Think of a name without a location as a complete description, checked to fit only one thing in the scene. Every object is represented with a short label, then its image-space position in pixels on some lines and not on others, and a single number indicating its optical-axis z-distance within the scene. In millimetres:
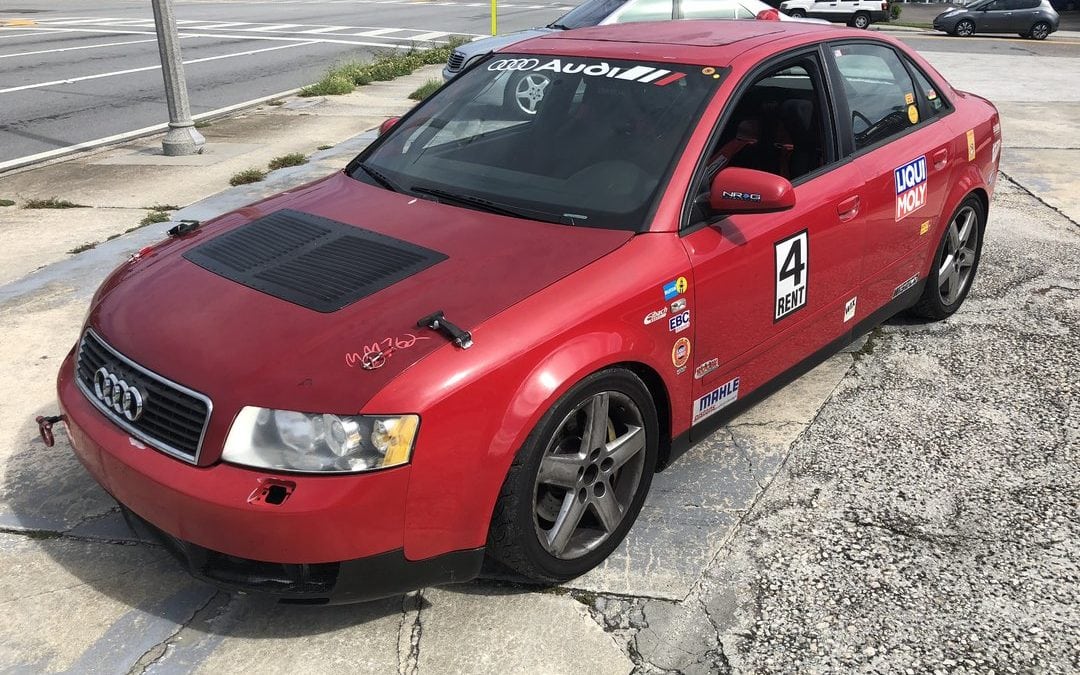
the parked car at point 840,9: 32188
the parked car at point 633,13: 11617
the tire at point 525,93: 3850
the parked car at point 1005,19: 28031
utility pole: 8875
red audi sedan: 2529
